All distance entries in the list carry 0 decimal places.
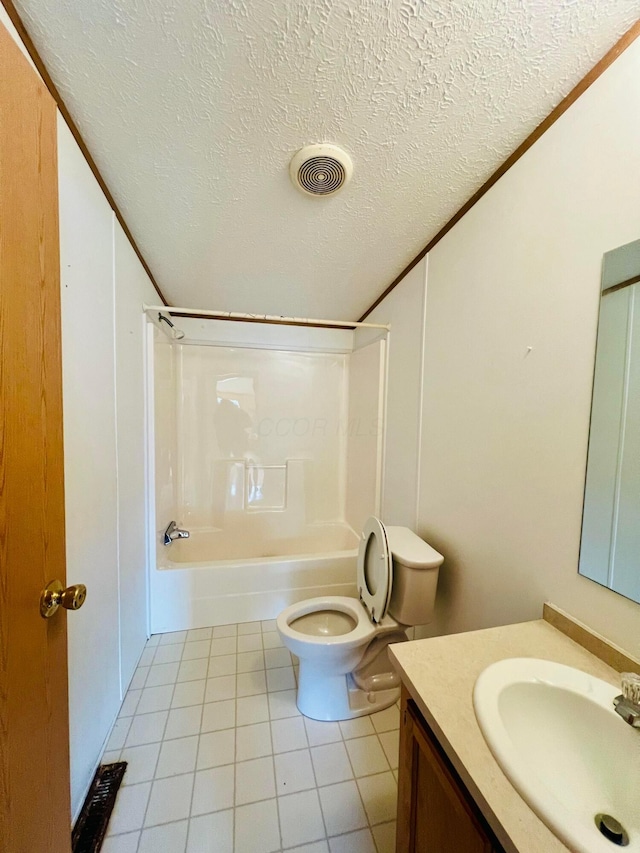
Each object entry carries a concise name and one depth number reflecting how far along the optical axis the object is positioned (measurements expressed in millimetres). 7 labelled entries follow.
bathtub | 2031
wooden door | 559
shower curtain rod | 1812
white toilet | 1405
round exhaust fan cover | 1106
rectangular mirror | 821
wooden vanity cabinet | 578
